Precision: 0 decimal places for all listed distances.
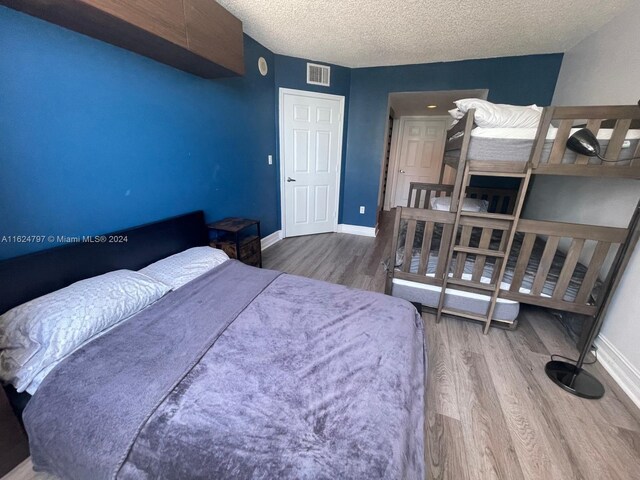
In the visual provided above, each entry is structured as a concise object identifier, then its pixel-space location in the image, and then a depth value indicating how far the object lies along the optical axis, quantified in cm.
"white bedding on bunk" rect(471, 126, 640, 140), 160
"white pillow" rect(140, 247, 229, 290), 174
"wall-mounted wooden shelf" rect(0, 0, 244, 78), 123
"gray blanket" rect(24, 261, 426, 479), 81
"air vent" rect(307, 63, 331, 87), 358
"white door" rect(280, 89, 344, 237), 369
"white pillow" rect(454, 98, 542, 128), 171
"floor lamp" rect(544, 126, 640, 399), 151
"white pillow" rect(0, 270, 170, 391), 109
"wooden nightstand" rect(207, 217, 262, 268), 249
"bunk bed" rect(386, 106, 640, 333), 158
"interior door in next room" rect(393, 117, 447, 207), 572
